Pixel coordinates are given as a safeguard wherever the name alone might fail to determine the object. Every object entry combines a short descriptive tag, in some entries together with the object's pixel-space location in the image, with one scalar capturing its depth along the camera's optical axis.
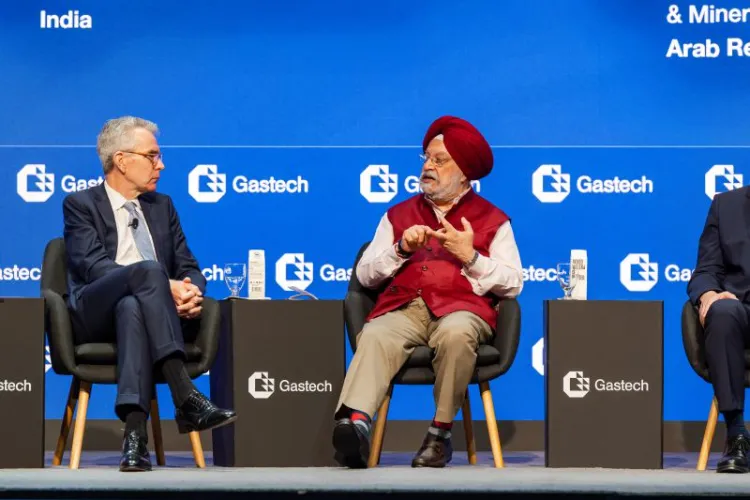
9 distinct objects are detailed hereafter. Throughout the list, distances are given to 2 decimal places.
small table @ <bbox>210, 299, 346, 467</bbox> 9.09
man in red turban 8.62
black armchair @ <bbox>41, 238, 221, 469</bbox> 8.84
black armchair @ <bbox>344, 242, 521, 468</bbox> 8.93
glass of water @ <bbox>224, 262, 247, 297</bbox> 9.38
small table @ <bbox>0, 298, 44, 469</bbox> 8.81
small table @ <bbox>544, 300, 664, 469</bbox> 9.05
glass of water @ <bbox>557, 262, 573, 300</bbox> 9.35
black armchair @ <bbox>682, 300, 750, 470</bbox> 8.97
